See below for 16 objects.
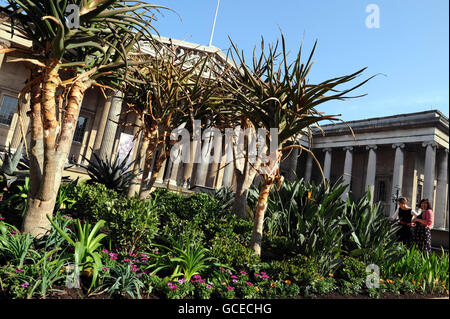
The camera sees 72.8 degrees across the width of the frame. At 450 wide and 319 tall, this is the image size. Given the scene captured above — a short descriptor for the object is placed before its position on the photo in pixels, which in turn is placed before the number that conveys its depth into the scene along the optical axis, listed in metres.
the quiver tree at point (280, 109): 4.46
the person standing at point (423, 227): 7.45
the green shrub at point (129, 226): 3.99
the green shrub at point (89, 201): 4.76
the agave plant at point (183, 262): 3.60
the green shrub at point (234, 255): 4.09
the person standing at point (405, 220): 7.71
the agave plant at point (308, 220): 4.81
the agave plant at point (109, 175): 6.80
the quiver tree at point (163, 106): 5.78
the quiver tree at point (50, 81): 3.57
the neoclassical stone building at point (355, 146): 22.31
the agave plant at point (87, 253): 3.10
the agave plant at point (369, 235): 5.68
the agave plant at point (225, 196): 7.95
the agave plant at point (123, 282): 3.00
